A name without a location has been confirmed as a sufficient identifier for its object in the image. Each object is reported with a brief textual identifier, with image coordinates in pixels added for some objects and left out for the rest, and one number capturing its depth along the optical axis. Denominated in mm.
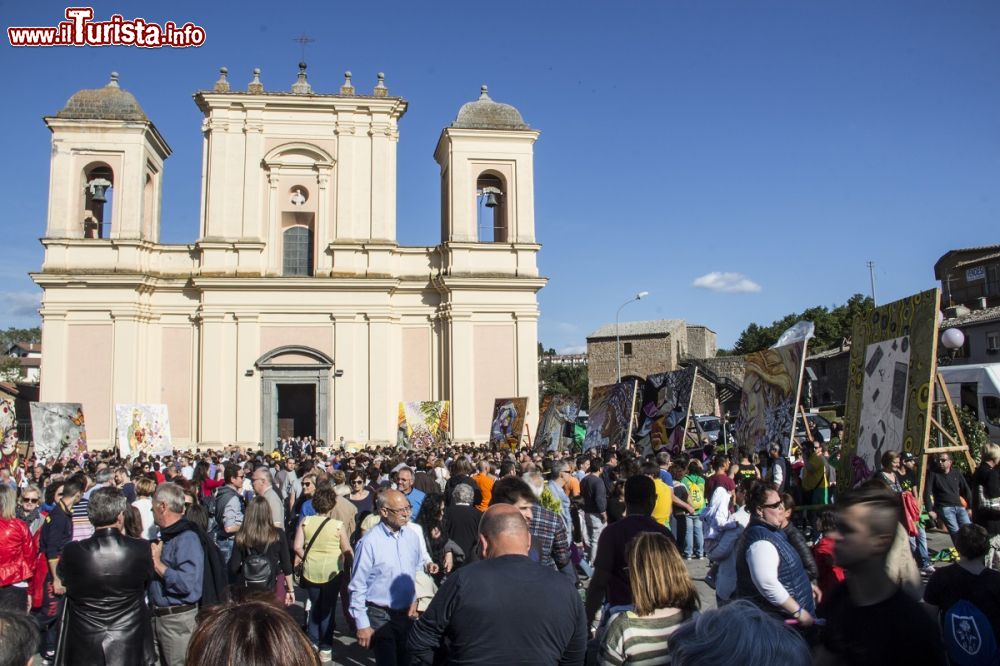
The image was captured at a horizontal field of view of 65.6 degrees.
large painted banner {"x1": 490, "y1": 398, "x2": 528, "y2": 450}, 23031
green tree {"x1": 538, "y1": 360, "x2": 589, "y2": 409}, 64887
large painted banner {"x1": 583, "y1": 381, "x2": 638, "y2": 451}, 18328
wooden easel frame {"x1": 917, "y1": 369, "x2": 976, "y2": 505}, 9906
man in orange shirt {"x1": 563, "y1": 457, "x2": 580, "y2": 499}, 11638
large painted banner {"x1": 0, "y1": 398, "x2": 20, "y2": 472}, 16500
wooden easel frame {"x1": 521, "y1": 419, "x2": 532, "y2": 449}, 26859
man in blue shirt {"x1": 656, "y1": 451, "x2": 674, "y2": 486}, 10922
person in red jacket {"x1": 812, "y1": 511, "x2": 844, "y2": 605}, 5281
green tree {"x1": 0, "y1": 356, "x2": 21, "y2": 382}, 60156
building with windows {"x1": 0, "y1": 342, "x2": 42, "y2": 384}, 66694
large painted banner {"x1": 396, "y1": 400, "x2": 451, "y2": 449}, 25469
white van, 20203
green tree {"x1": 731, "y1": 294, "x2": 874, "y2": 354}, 56781
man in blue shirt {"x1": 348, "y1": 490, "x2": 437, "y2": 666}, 5883
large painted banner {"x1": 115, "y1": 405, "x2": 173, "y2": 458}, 22062
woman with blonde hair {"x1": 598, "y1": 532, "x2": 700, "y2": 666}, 3529
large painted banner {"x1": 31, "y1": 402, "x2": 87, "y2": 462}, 20469
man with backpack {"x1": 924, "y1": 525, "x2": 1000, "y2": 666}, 4227
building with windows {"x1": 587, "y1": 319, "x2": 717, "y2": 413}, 55781
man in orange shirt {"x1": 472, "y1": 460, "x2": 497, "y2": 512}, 9848
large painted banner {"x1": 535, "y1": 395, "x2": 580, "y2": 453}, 20812
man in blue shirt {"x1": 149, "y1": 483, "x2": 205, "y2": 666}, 5770
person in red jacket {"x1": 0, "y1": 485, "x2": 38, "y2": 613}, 6277
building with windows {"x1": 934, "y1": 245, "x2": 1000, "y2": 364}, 34844
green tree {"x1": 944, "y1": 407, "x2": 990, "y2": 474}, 15289
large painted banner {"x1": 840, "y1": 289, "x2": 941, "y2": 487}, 10109
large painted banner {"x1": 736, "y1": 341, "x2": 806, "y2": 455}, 13500
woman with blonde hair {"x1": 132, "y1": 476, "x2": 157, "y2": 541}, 8070
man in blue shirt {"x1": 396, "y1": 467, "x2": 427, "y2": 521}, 8117
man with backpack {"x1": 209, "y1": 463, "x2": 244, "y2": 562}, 8297
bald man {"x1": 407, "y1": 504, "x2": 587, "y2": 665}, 3664
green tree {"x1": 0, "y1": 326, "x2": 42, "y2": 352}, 84688
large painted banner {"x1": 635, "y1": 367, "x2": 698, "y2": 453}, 17297
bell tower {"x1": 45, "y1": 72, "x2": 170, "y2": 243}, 28016
